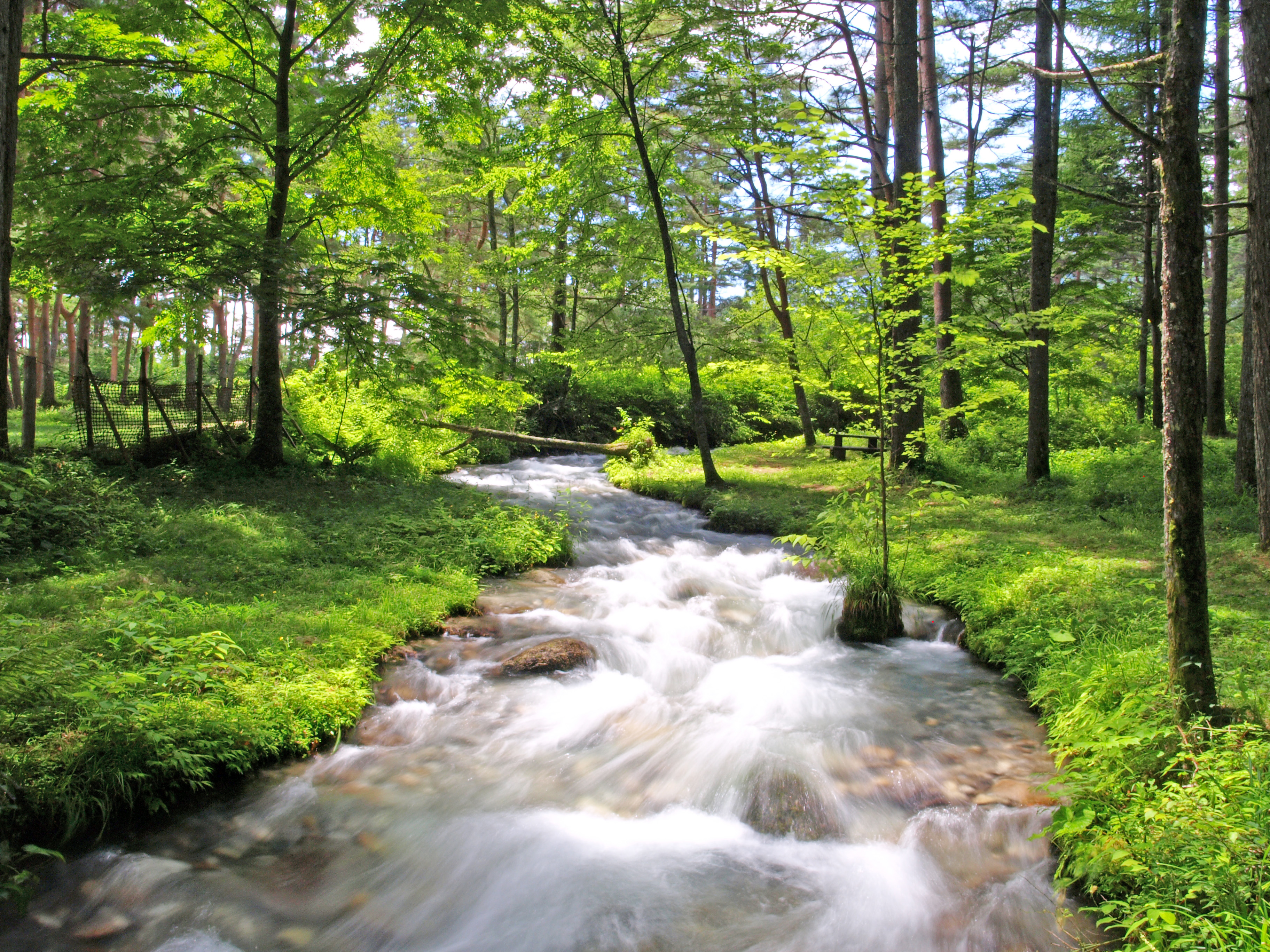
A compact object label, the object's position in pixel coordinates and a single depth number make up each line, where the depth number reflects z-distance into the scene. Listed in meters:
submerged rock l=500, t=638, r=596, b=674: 6.14
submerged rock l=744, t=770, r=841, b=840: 4.13
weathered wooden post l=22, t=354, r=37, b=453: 10.00
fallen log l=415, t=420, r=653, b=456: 15.35
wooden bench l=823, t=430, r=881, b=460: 15.88
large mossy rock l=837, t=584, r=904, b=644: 6.86
